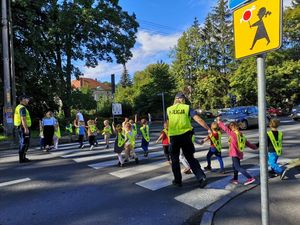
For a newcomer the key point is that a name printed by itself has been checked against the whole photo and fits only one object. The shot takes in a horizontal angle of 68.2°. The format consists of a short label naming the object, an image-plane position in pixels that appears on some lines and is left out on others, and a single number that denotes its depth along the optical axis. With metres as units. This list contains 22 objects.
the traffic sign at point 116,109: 16.58
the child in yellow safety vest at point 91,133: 8.72
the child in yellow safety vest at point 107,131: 8.86
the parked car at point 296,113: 16.90
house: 75.57
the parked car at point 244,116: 13.87
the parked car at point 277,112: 27.19
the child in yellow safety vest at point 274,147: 4.60
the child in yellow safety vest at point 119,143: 5.99
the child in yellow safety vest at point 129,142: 6.21
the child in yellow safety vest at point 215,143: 5.17
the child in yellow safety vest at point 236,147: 4.35
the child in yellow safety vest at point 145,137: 7.04
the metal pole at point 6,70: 11.51
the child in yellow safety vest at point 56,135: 8.97
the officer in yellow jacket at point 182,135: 4.26
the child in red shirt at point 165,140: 6.08
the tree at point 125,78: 67.42
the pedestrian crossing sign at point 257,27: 1.79
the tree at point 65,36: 15.80
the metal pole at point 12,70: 11.75
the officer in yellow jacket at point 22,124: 6.32
